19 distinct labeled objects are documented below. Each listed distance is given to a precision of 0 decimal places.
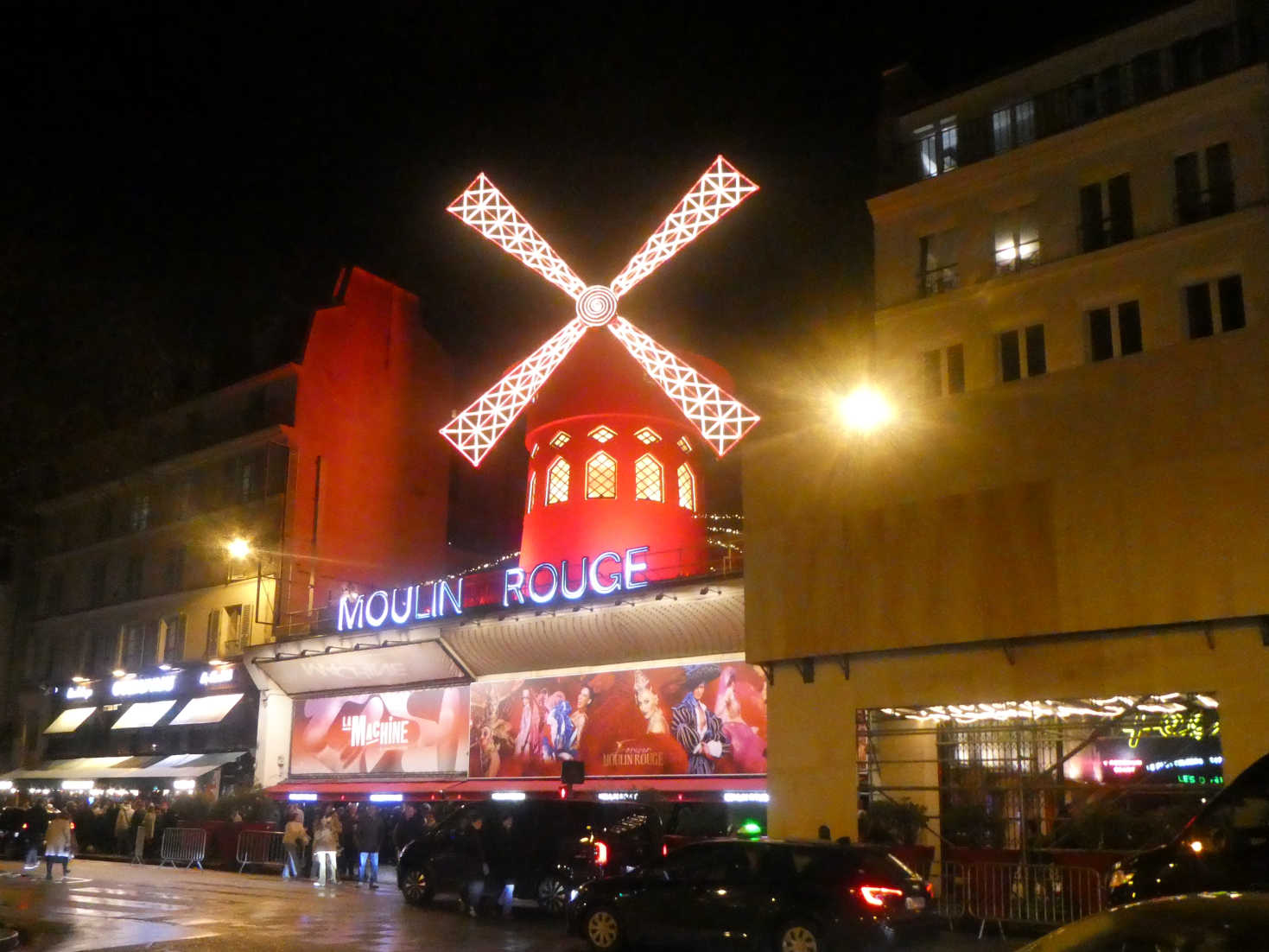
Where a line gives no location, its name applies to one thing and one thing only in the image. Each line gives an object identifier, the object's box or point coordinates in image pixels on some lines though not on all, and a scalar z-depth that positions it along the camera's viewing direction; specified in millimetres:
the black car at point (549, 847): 17359
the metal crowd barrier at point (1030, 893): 14656
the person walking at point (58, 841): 23594
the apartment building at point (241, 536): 36469
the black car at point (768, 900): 12188
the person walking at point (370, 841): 23547
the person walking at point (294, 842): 24641
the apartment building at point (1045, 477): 15773
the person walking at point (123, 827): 29953
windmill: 29000
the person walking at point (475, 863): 18031
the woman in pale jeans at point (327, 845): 23406
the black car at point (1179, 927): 4238
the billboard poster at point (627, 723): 25609
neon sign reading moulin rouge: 26594
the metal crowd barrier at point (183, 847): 27906
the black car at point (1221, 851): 8953
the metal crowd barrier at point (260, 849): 26875
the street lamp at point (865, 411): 18875
